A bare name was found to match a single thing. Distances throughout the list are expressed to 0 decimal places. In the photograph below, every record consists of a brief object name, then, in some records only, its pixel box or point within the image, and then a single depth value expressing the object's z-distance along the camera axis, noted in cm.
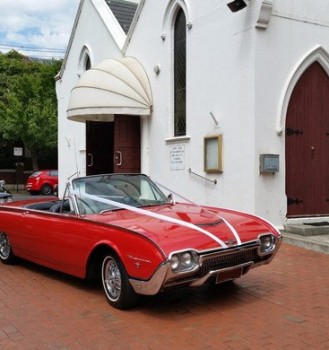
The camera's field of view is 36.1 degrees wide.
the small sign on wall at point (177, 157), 1165
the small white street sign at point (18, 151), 3120
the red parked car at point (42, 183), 2747
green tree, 2959
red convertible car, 484
